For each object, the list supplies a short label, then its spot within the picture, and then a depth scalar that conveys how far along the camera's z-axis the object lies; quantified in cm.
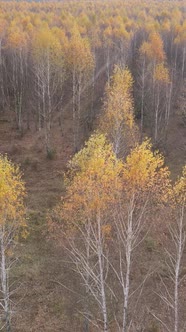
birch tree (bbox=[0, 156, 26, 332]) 1705
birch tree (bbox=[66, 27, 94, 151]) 4041
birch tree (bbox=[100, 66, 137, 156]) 3100
